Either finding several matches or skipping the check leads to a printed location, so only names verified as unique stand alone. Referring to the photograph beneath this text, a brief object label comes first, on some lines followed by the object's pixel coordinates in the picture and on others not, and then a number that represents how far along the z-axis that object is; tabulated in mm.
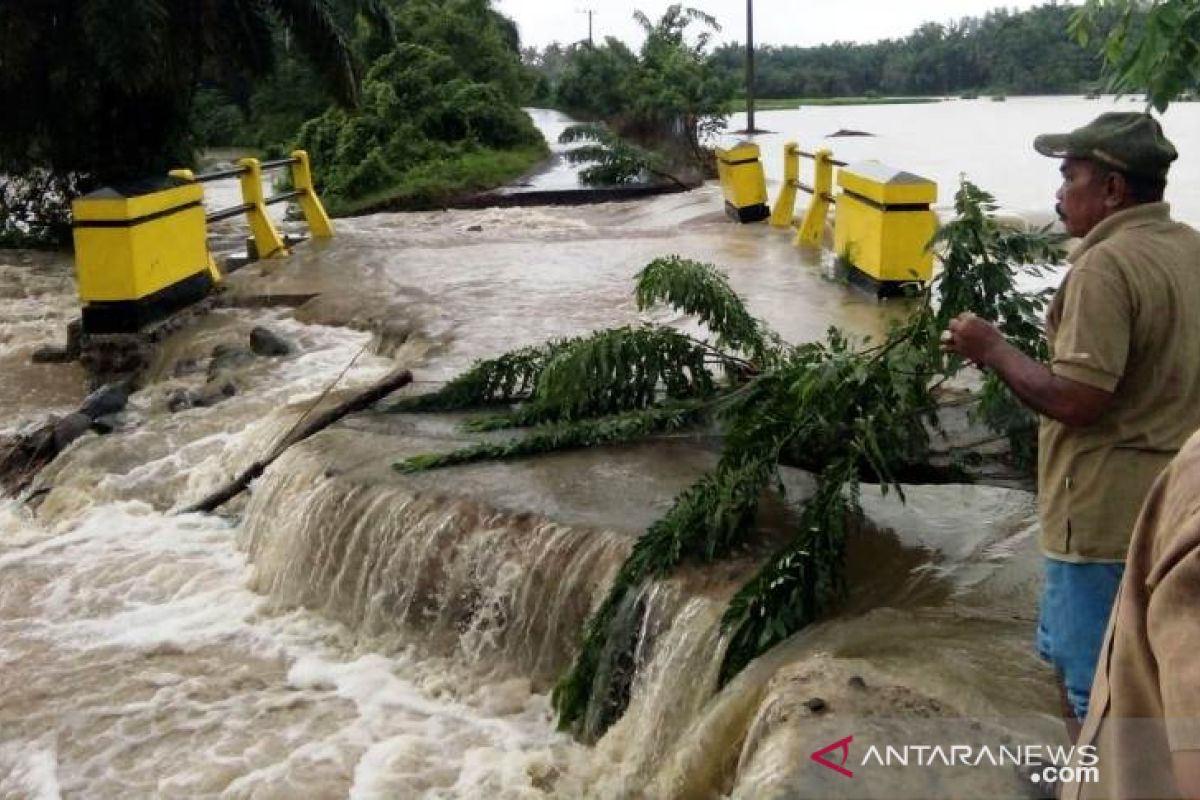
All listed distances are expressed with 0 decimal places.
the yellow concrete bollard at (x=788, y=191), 14570
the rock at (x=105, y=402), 8828
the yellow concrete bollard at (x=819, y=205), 12883
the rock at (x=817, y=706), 3424
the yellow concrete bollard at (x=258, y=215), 13500
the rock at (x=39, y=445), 8320
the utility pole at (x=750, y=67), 31406
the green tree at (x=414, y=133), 24141
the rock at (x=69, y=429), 8367
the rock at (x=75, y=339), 10359
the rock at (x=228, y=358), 9469
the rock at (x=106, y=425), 8586
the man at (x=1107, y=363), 2748
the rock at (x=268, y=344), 9617
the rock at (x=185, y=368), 9797
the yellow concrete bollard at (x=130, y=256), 9906
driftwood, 7285
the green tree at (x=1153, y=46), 3486
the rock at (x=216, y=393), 8867
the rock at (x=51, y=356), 10555
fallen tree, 4281
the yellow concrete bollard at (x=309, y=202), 15195
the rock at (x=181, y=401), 8852
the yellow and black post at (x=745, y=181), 15625
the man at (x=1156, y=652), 1176
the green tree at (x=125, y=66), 14016
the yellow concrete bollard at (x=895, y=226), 9820
